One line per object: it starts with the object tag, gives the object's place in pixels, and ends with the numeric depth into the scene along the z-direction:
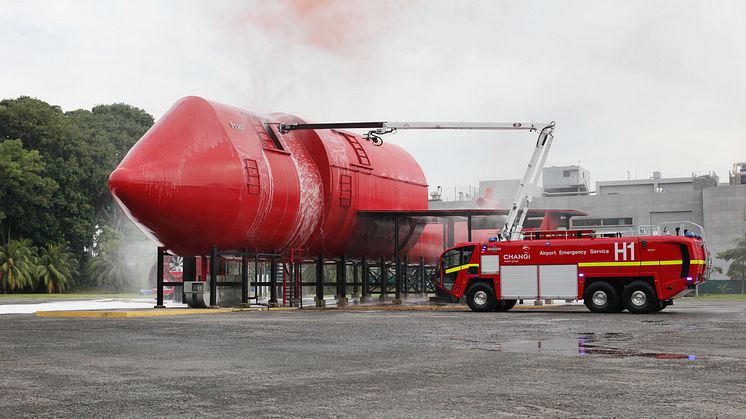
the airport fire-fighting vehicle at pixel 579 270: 27.61
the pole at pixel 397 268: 35.69
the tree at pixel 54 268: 62.41
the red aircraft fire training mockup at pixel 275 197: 28.11
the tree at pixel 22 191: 60.72
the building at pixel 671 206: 76.69
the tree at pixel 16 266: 60.41
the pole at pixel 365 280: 39.51
